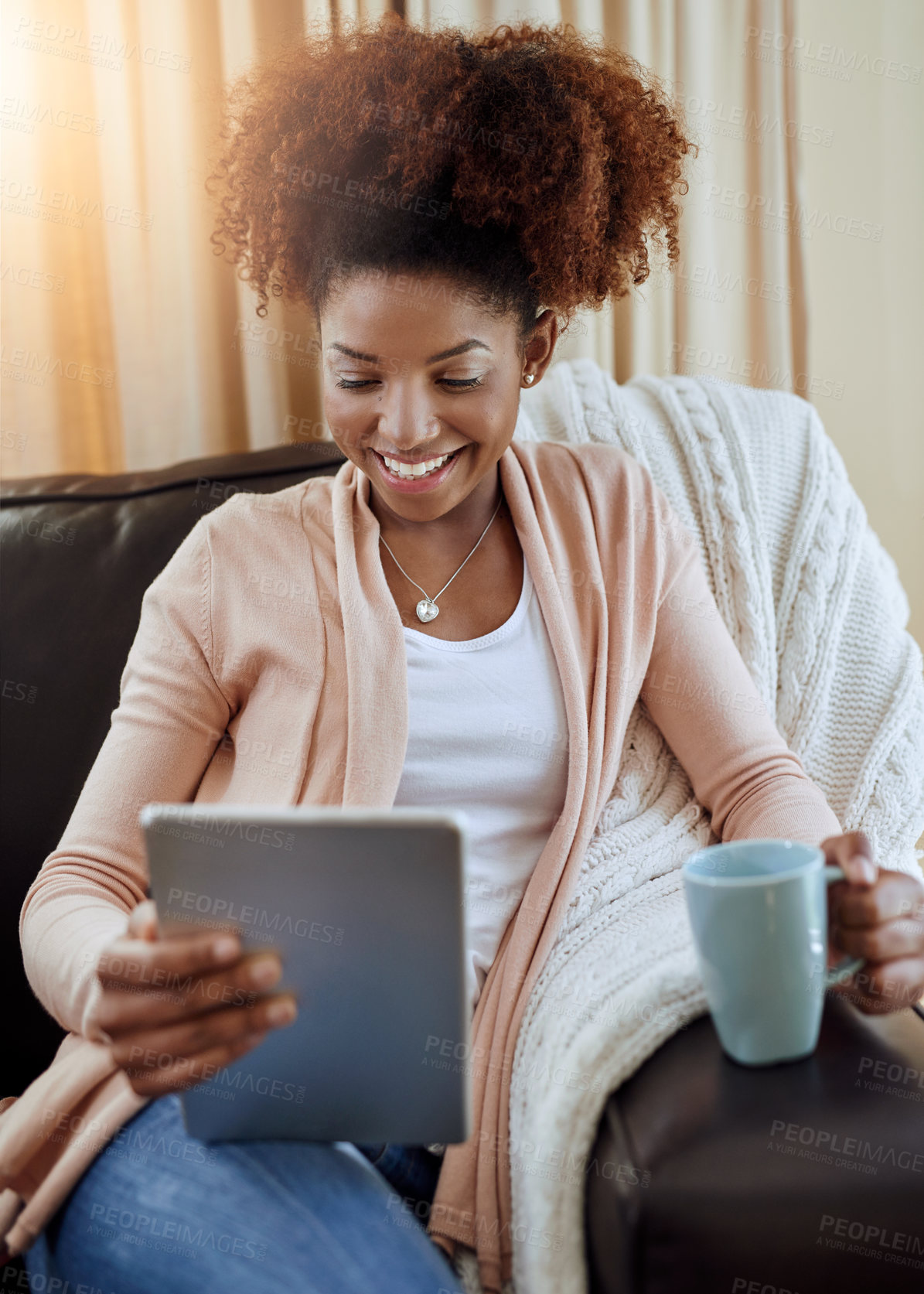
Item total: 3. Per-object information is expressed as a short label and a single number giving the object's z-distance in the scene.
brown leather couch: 0.60
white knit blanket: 0.72
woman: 0.86
